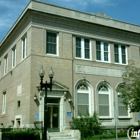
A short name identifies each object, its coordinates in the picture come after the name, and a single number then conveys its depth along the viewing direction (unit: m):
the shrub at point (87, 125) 23.34
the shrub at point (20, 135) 19.23
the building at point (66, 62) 24.47
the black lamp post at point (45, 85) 16.27
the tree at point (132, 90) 22.84
